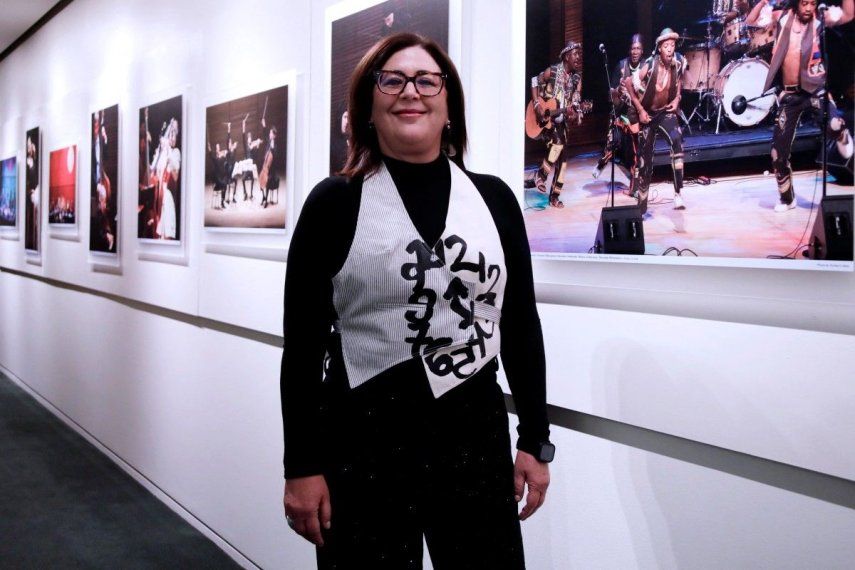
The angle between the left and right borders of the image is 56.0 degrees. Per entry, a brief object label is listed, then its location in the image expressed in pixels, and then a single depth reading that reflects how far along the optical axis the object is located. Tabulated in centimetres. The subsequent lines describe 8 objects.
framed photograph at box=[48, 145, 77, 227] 599
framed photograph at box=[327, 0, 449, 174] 240
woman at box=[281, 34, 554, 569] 160
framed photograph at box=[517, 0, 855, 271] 148
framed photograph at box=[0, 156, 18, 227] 783
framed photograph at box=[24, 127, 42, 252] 696
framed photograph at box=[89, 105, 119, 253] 507
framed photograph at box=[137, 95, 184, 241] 411
